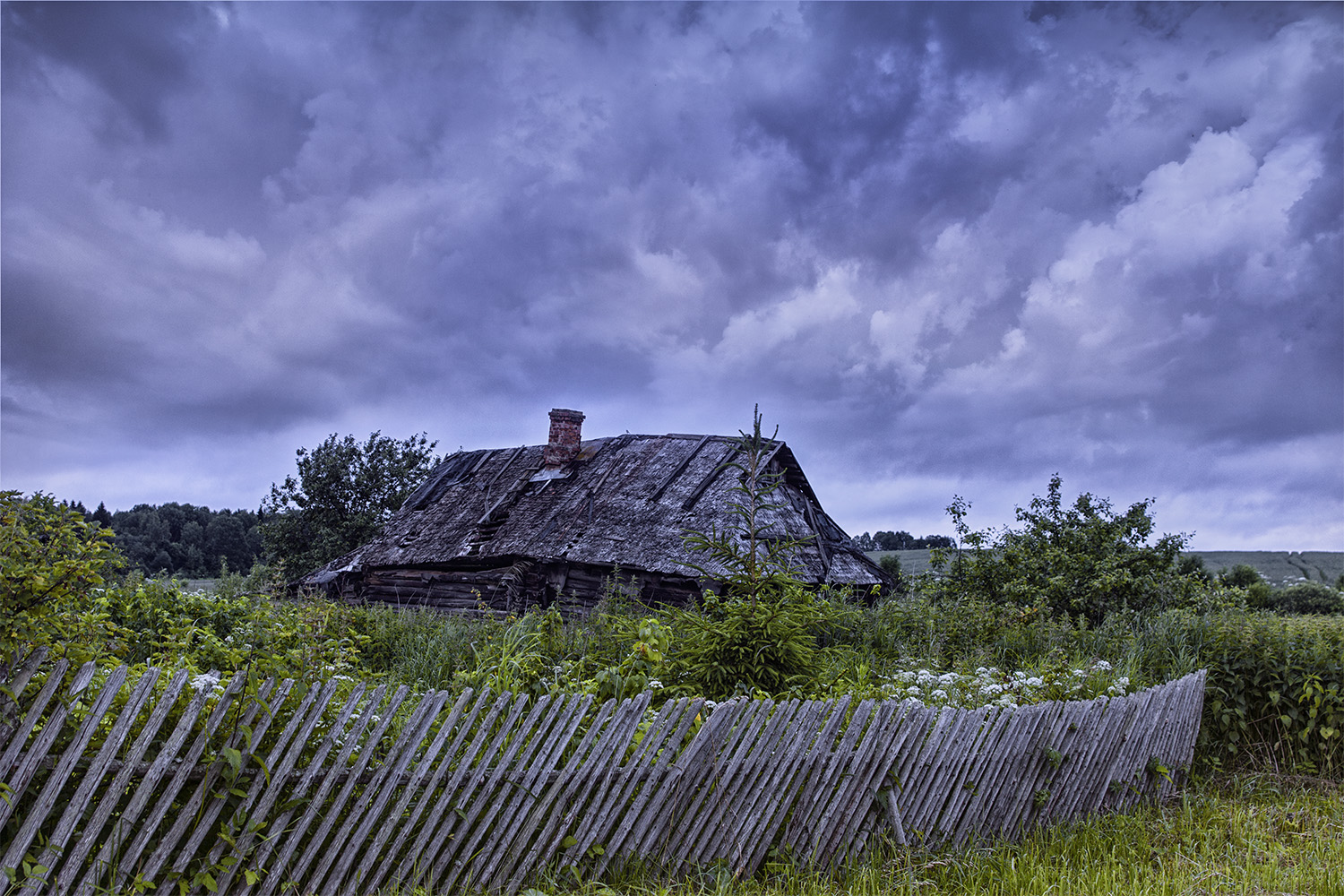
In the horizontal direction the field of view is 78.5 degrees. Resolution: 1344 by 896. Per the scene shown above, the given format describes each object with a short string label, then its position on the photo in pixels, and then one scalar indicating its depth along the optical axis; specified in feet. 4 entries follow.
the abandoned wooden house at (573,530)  56.75
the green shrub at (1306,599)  93.09
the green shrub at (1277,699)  24.30
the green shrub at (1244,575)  100.15
